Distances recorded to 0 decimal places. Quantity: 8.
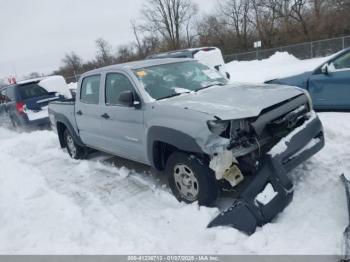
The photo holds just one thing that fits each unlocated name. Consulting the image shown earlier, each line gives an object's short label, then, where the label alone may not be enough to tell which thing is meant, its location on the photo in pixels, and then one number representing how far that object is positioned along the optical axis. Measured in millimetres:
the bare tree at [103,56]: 59562
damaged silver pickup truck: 3588
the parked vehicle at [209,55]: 13125
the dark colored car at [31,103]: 11062
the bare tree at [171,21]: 46562
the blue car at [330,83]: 6398
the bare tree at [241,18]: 38375
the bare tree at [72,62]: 62188
